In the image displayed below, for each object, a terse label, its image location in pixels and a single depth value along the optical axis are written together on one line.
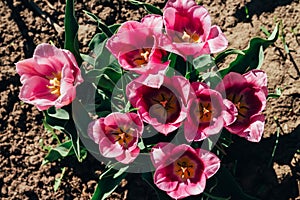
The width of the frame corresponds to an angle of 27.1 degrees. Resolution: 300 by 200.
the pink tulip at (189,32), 0.67
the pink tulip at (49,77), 0.68
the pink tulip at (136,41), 0.68
